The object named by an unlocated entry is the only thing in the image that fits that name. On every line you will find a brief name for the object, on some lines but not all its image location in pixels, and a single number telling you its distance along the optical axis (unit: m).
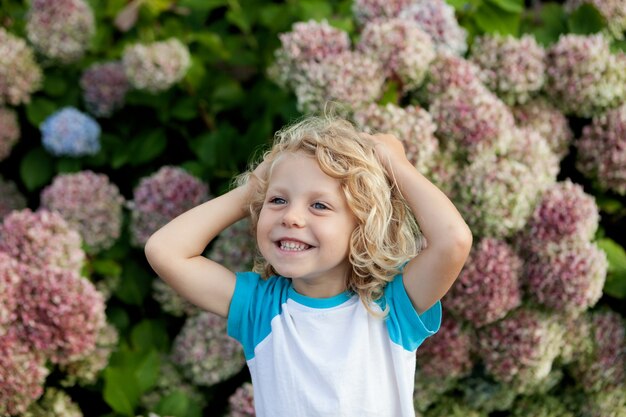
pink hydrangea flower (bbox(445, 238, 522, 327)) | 2.55
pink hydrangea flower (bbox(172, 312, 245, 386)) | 2.82
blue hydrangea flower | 3.21
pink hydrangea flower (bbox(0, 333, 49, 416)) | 2.45
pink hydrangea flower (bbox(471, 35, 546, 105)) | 2.89
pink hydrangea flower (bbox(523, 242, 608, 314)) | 2.54
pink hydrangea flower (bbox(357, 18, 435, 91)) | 2.73
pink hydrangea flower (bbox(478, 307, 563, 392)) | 2.62
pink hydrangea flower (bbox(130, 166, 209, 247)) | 2.97
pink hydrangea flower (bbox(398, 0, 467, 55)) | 2.95
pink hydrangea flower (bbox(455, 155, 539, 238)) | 2.57
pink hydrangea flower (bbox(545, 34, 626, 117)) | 2.84
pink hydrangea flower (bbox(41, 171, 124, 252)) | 2.96
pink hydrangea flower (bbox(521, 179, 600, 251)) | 2.58
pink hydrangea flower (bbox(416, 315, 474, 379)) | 2.67
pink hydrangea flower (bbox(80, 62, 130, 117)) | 3.35
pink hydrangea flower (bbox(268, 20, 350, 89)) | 2.78
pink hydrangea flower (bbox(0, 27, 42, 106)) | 3.20
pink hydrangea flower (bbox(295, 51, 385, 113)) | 2.66
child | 1.84
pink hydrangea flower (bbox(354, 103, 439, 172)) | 2.56
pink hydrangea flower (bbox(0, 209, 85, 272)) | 2.64
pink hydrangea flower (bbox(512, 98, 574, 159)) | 2.93
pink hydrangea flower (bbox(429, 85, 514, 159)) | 2.68
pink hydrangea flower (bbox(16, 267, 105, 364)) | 2.50
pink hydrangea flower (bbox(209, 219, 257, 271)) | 2.84
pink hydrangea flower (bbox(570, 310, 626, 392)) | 2.77
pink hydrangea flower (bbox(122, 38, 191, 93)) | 3.10
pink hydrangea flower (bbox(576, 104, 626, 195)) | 2.82
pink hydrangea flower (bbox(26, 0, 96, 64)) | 3.23
